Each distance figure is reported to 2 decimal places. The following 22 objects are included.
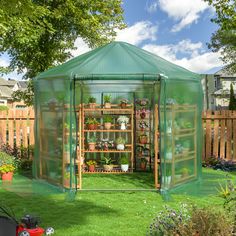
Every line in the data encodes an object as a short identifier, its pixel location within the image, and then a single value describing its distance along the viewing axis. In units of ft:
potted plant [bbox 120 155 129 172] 24.87
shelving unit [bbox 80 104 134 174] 24.59
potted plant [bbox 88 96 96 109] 25.38
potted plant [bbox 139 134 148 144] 25.70
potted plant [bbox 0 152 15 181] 22.05
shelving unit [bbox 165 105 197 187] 19.04
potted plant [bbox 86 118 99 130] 24.95
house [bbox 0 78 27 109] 104.91
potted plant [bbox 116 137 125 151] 24.70
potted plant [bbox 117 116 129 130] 25.10
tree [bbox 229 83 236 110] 56.22
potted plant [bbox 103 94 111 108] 25.30
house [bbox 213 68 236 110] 108.76
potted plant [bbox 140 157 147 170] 25.98
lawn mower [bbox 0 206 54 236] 7.21
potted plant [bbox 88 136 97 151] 24.94
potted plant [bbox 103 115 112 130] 25.13
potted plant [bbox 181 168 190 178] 19.75
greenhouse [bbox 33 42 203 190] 18.82
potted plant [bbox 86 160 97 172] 25.18
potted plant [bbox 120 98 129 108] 25.45
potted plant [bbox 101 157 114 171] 25.12
